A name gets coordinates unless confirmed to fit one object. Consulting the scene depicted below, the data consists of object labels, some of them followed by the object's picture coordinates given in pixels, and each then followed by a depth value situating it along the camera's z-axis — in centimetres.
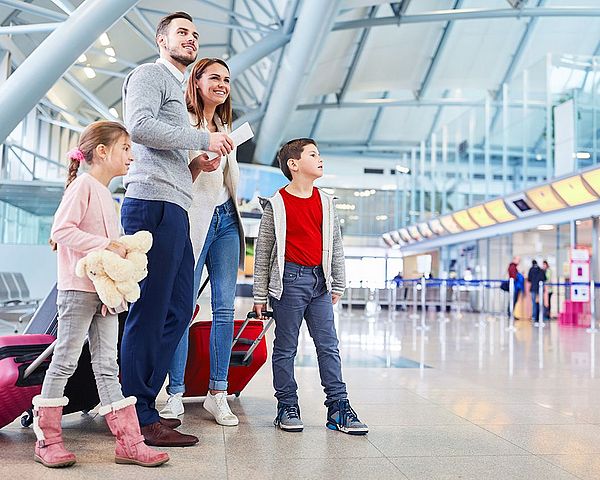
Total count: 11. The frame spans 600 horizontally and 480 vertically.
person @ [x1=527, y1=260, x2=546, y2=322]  1811
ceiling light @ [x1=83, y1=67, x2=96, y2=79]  2332
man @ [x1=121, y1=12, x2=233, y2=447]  299
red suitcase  394
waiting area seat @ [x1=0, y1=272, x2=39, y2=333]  1040
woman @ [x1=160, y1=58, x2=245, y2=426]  359
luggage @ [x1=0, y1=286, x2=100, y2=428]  296
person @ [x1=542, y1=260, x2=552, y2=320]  1992
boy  359
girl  267
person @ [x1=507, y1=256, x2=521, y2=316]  1923
